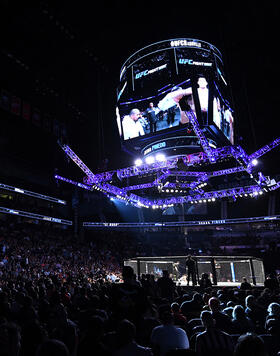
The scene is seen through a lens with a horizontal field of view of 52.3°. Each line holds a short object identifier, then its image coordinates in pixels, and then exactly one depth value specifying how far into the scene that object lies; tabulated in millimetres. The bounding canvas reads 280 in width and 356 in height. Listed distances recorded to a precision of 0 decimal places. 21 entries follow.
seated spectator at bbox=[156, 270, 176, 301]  9609
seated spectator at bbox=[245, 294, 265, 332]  6723
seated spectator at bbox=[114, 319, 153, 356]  3223
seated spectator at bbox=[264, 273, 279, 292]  10044
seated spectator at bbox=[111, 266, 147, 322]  4727
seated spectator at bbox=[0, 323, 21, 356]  3415
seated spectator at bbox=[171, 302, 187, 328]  5839
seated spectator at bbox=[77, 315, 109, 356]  3236
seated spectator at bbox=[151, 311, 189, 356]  4164
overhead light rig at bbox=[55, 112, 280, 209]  17750
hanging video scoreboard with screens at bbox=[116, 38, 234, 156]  18906
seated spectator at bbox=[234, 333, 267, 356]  2236
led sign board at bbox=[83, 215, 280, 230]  34406
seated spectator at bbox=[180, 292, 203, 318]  7703
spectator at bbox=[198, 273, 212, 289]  11951
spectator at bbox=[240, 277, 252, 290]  10715
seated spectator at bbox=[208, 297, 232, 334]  5532
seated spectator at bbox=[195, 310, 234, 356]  3540
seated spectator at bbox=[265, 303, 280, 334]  4516
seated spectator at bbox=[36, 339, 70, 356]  2523
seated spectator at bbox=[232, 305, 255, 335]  5582
